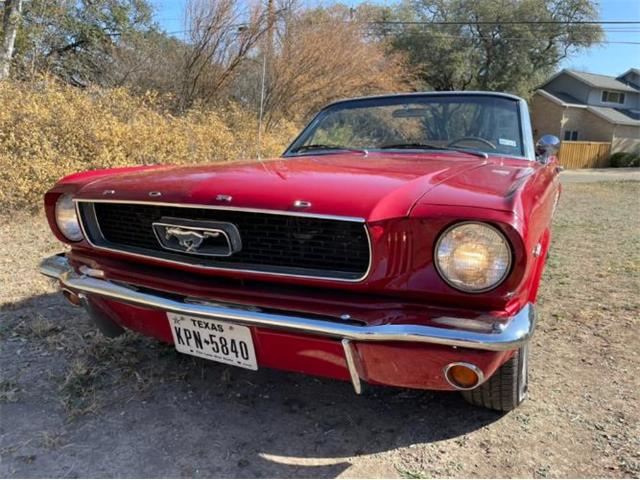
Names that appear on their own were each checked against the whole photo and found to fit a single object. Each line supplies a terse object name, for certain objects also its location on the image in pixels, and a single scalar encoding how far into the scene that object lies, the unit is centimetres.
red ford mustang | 166
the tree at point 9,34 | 905
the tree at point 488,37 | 2962
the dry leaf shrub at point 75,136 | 624
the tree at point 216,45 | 1252
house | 3206
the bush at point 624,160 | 3044
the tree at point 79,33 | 1158
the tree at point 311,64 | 1389
